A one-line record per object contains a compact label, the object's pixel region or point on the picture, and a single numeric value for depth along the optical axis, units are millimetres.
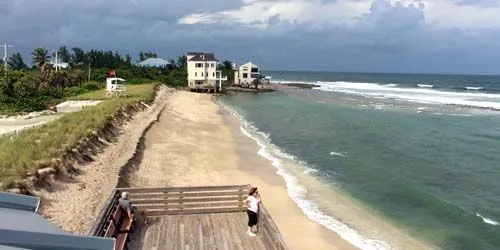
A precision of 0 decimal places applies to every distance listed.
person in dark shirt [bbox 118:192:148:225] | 11508
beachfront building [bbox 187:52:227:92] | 88688
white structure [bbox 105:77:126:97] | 50225
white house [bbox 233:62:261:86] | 103875
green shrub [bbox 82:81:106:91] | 65875
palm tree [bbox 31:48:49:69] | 64750
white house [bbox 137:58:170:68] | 120238
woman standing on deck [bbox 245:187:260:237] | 11186
